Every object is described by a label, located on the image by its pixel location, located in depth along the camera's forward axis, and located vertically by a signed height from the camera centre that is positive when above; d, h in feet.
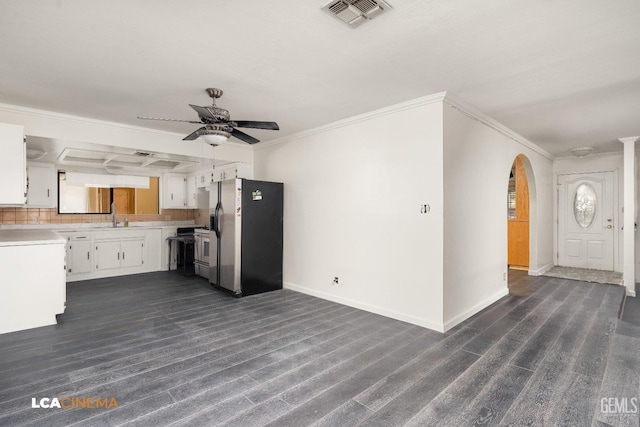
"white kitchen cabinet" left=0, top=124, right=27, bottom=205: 11.12 +1.69
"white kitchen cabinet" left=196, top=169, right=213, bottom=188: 21.95 +2.59
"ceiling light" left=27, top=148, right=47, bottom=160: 15.54 +3.07
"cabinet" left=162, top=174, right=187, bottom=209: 23.82 +1.73
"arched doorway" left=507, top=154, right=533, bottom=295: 21.91 -0.69
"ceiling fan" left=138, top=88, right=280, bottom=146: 9.91 +2.90
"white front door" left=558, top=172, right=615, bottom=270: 21.38 -0.34
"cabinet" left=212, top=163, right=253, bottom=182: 19.30 +2.69
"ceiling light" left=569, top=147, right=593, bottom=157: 18.86 +3.84
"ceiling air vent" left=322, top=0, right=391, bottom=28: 6.23 +4.12
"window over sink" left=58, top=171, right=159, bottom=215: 20.45 +1.24
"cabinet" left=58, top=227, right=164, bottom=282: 18.65 -2.36
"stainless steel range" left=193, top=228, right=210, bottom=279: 18.62 -2.23
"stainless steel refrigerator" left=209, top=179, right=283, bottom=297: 15.64 -1.10
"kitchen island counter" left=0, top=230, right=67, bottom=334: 10.89 -2.39
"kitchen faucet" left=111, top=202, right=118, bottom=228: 21.80 +0.23
